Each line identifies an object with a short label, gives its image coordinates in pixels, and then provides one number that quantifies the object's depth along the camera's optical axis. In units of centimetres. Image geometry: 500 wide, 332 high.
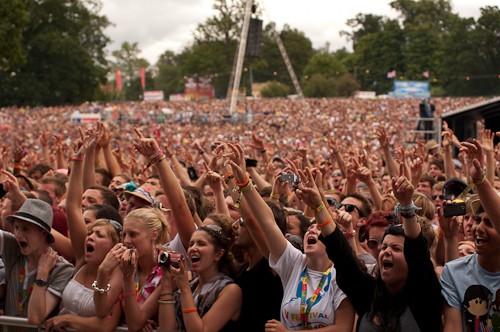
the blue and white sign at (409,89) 6962
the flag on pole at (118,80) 8425
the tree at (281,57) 10256
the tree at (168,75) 12500
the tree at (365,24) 11688
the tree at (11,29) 3088
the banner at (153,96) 8241
